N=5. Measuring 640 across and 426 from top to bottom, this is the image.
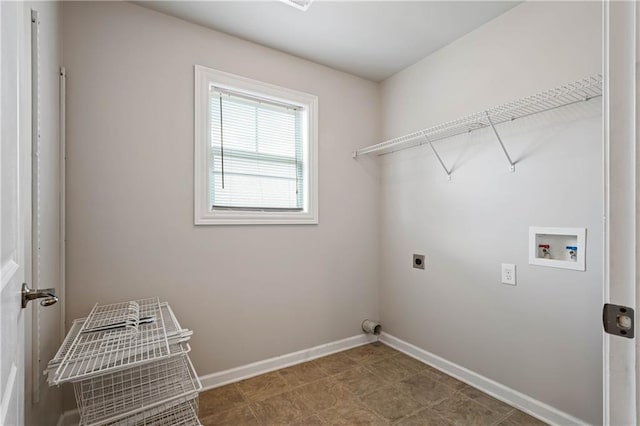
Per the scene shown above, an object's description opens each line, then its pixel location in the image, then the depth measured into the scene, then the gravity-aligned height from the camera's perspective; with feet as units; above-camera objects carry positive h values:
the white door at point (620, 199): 1.99 +0.09
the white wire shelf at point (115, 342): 3.67 -1.83
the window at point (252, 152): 6.89 +1.57
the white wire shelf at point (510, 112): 5.06 +1.99
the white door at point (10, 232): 1.82 -0.13
